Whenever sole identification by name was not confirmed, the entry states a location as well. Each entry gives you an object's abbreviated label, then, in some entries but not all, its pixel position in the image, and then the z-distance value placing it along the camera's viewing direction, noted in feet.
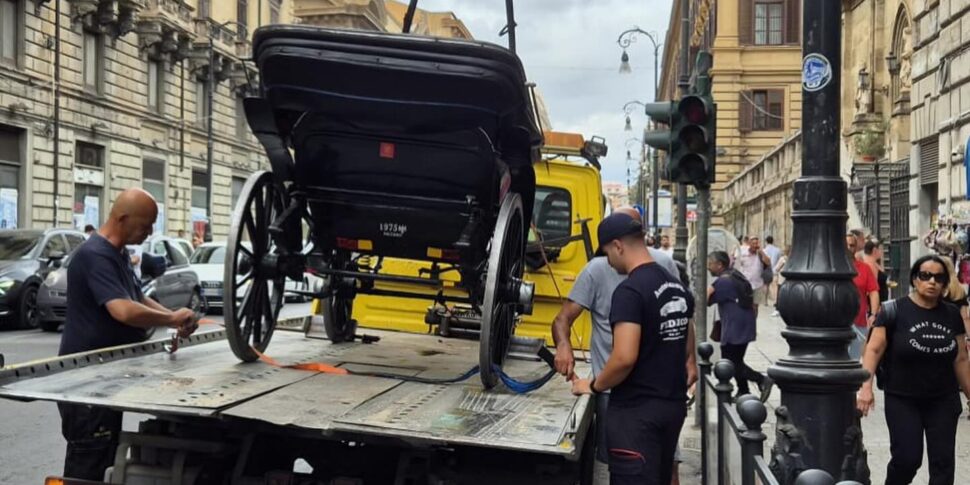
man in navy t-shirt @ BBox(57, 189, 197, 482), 14.88
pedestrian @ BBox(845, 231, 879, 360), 36.60
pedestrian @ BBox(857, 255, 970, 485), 18.47
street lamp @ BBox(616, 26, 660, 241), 100.81
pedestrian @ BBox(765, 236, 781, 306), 72.23
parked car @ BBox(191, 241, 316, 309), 69.67
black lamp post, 15.78
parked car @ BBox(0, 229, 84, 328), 54.54
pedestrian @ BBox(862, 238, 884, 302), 39.11
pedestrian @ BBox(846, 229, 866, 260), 39.05
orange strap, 17.67
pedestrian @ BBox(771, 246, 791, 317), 68.62
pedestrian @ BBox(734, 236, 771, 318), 58.13
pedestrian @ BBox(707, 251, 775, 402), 33.27
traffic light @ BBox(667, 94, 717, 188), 30.37
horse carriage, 15.76
